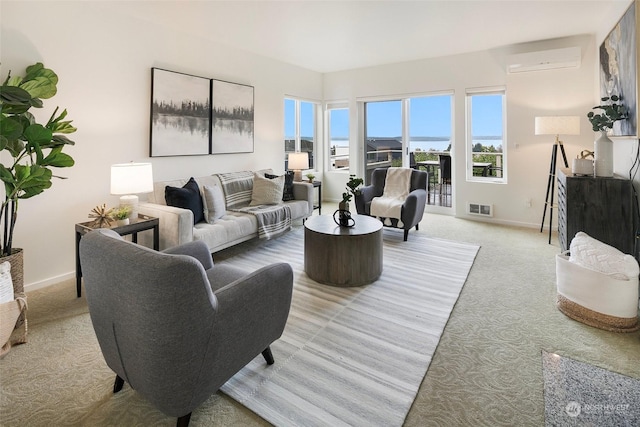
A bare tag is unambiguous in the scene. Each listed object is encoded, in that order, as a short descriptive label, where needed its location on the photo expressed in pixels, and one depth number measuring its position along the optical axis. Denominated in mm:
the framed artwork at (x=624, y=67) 2666
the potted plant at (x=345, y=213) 3375
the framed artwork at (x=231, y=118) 4621
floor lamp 4285
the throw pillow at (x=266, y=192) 4570
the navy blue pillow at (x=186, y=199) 3510
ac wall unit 4520
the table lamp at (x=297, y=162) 5773
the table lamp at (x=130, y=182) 3119
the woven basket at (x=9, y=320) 2004
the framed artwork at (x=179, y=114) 3934
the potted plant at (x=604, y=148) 3250
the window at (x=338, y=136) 7055
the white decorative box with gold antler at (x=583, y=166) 3408
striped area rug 1659
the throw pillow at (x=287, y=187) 4964
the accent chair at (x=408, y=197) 4363
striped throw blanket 4105
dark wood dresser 3000
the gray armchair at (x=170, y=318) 1251
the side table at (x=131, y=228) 2896
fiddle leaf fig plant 2174
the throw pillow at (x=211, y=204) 3801
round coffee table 3057
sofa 3258
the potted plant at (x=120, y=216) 3008
